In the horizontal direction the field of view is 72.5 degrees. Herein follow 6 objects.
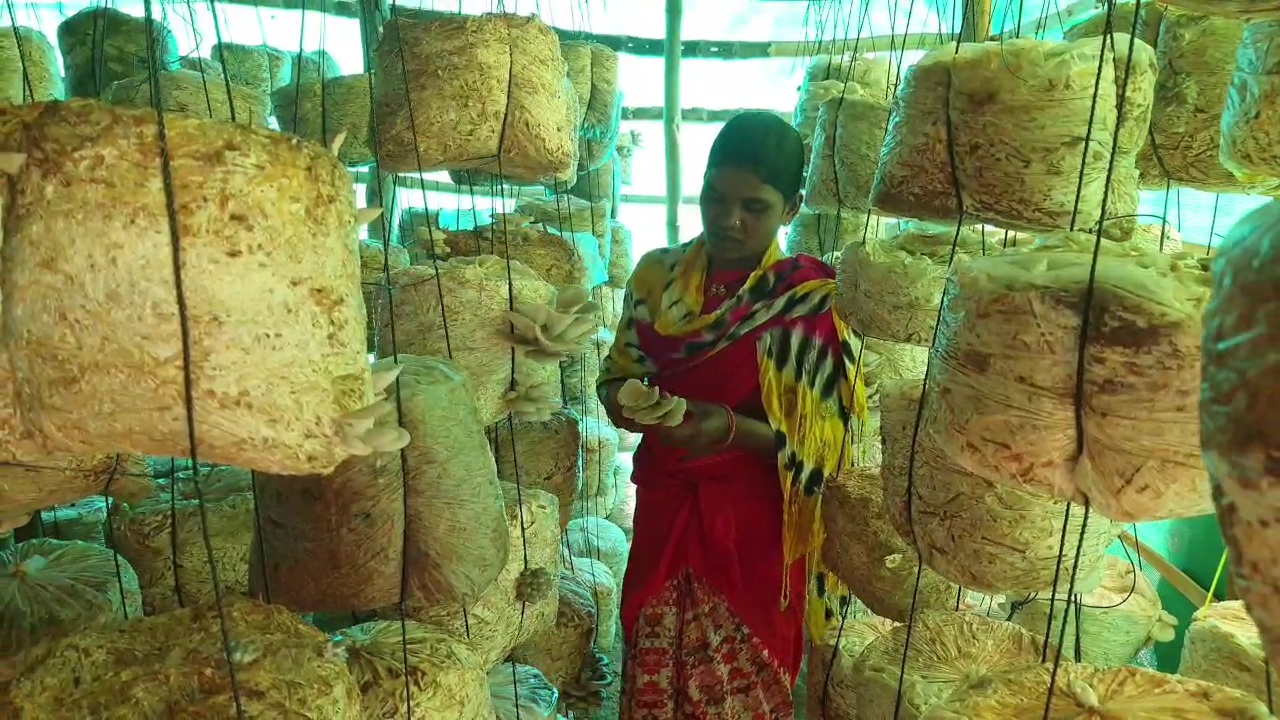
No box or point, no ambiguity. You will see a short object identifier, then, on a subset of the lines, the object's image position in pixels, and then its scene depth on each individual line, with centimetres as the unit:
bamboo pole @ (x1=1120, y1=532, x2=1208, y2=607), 197
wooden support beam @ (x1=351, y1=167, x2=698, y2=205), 316
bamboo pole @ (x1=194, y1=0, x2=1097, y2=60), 282
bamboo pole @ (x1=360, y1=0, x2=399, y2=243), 185
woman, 142
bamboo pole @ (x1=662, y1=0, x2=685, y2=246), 370
